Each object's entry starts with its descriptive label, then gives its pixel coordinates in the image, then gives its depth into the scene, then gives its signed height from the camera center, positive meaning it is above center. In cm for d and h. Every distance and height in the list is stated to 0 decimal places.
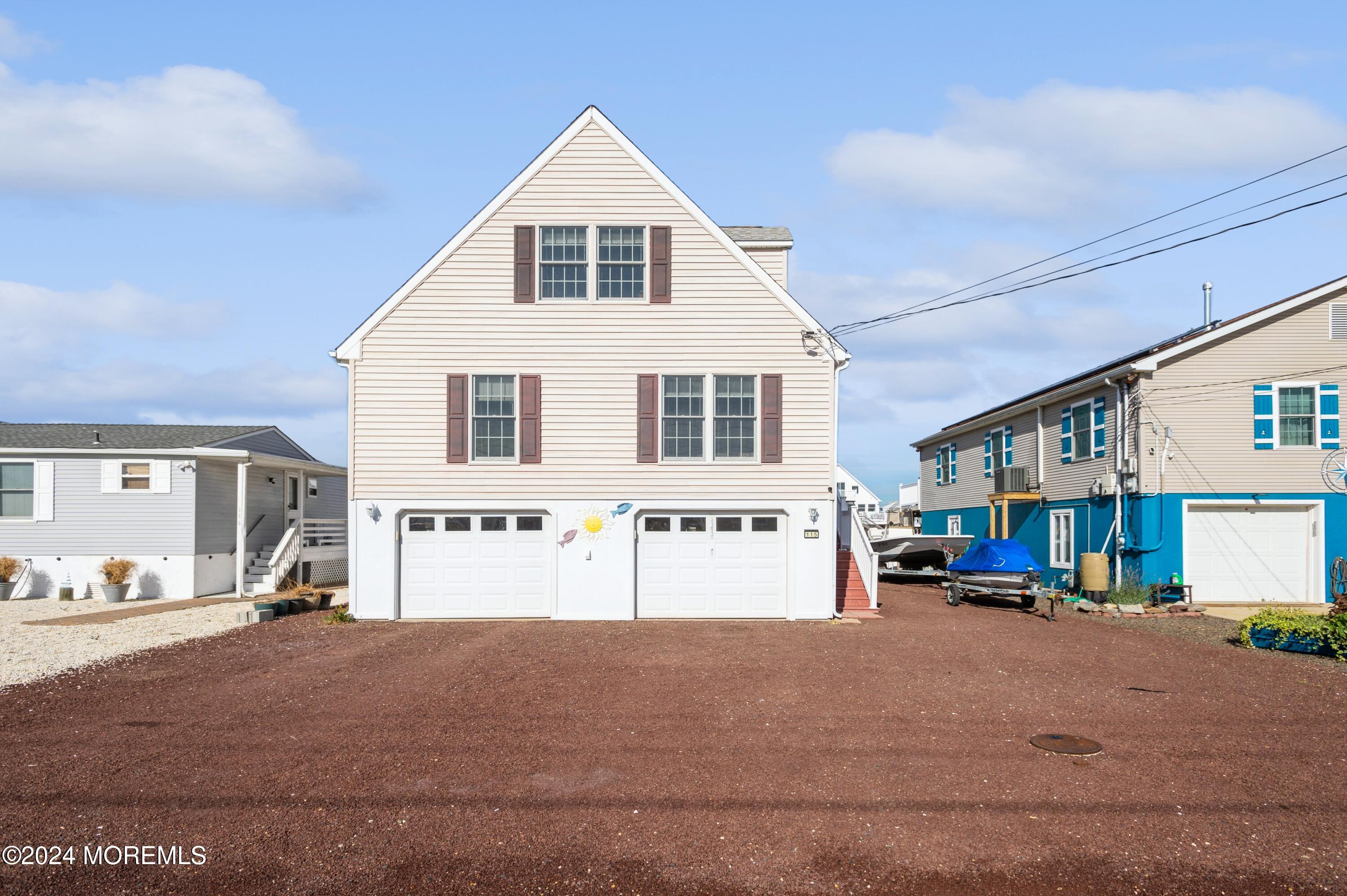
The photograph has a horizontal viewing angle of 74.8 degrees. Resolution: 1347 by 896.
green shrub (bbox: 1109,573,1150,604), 2067 -268
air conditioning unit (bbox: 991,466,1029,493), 2691 -2
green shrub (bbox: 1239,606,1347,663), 1367 -240
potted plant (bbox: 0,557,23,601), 2159 -235
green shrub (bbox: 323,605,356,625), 1759 -279
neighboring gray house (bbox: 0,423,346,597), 2195 -79
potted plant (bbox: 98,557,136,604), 2125 -246
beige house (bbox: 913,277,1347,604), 2122 +52
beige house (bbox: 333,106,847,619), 1802 +127
